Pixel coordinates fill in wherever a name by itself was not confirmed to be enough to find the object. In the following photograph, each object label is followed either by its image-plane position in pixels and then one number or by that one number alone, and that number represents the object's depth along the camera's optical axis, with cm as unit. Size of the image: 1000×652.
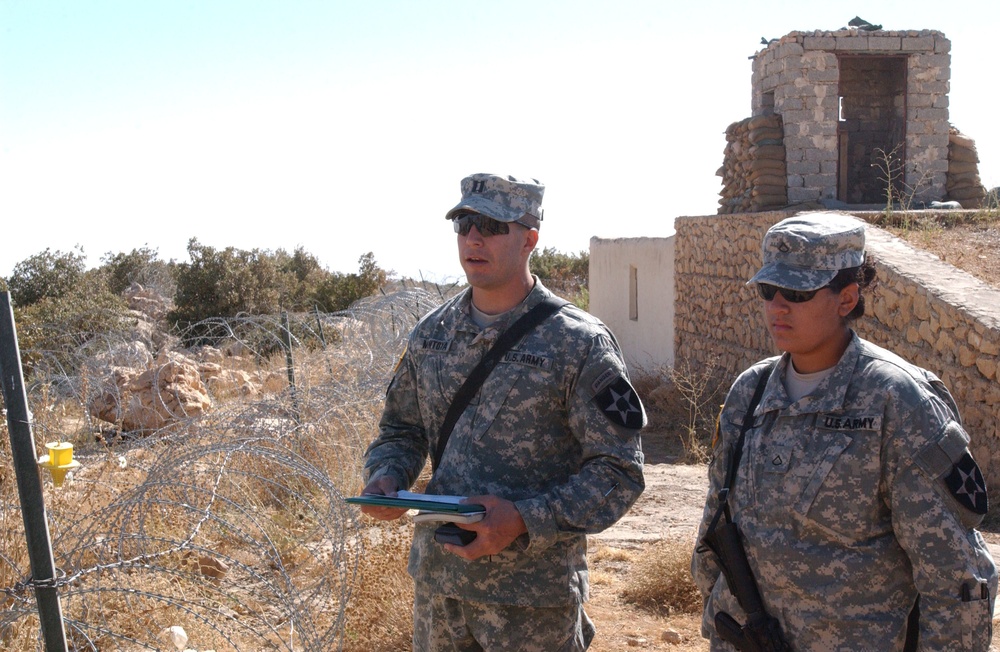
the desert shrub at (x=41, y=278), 1853
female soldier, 173
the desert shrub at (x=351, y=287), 1928
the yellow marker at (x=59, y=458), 244
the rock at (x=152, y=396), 944
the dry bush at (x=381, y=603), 416
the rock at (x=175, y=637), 389
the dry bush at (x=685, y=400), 954
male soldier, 210
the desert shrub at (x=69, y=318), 1243
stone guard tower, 1157
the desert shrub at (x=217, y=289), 1805
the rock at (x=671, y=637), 426
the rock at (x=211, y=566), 489
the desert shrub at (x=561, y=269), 2372
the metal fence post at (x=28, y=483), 207
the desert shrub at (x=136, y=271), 2484
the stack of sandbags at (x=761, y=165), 1157
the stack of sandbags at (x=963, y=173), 1188
